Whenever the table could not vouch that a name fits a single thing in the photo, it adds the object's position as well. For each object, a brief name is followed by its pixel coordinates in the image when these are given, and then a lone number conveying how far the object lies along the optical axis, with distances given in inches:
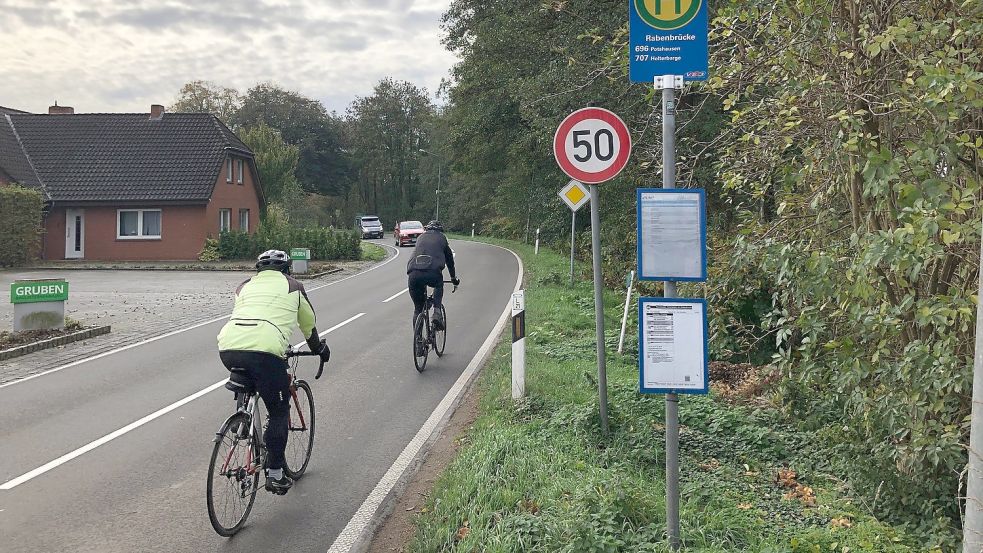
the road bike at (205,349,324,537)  205.9
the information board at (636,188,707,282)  168.1
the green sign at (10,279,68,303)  528.4
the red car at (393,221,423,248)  1987.0
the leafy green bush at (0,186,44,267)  1237.7
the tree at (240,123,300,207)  2374.8
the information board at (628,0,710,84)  178.4
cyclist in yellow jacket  213.0
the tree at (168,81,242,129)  3297.2
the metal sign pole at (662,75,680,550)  169.3
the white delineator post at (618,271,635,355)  432.0
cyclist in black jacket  424.2
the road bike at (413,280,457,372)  424.2
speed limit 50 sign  258.7
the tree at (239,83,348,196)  3395.7
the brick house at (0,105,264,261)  1460.4
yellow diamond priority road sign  703.1
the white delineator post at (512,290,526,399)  323.0
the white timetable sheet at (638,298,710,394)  169.2
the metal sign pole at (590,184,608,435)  259.0
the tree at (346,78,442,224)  3646.7
